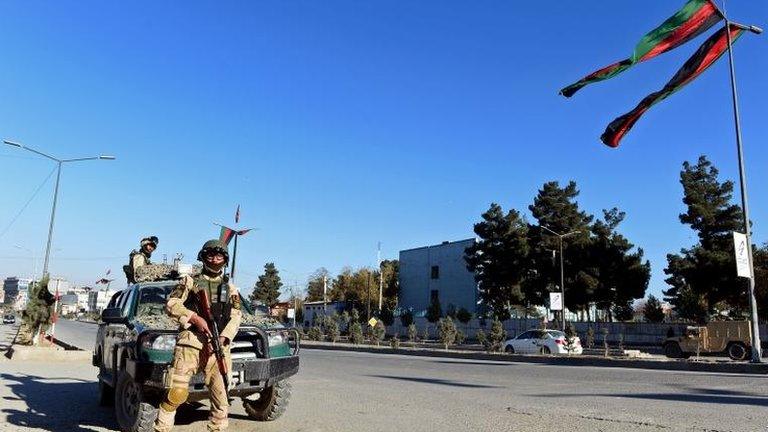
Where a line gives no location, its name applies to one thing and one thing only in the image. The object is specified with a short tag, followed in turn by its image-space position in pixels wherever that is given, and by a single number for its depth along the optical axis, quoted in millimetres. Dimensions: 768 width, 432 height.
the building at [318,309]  92212
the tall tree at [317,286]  122112
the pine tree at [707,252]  47438
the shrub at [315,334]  51509
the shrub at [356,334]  42750
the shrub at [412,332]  47562
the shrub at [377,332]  44966
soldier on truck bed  10227
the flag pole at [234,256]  32688
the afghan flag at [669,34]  18266
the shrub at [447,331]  38881
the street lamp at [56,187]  27516
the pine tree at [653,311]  64438
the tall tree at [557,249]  58562
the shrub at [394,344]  36156
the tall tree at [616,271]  57938
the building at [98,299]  167188
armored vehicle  27641
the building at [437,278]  75250
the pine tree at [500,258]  63000
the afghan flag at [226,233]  20731
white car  29656
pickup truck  6152
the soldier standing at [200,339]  5594
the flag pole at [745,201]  19000
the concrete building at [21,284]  192675
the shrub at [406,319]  68875
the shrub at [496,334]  35356
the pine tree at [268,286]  104938
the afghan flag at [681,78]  18406
